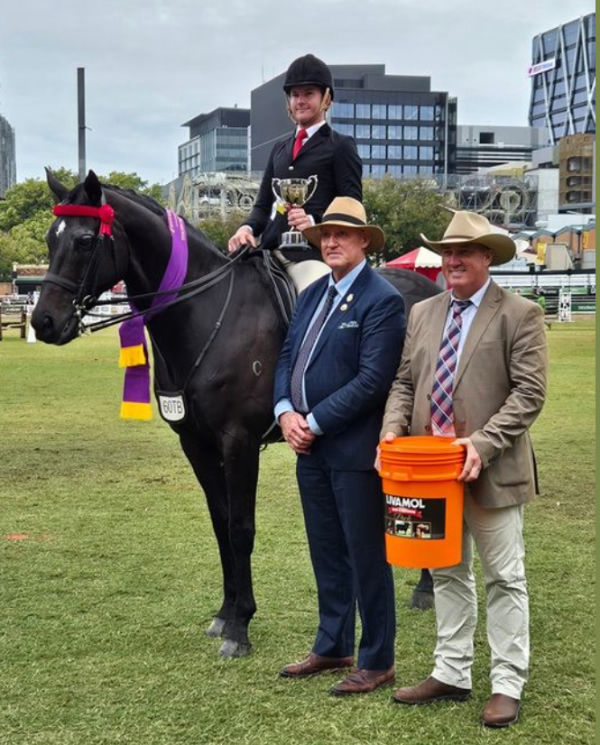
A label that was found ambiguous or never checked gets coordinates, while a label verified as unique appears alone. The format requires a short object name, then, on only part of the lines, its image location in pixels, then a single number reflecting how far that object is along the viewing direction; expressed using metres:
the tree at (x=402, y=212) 59.09
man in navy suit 4.33
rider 5.47
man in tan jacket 3.94
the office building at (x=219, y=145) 174.21
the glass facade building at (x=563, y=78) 158.00
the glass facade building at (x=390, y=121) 136.25
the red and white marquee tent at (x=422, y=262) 24.12
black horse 4.84
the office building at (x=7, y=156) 147.38
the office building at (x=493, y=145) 173.25
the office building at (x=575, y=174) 123.12
